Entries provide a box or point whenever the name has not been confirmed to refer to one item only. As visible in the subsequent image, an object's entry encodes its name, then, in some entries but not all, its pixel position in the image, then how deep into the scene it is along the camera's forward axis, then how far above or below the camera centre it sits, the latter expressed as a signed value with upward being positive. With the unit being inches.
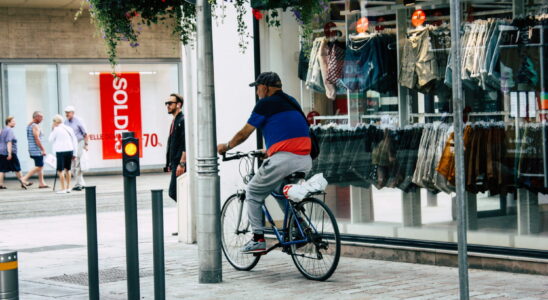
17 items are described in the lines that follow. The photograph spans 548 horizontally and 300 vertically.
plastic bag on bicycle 657.6 -22.8
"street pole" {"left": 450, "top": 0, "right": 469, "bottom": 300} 400.5 -7.1
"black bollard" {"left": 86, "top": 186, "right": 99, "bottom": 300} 513.3 -31.3
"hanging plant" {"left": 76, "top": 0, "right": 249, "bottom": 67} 723.4 +42.7
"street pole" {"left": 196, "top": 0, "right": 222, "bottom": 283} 657.0 -13.9
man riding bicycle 677.3 -7.9
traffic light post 517.7 -23.4
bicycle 647.8 -38.4
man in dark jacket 963.3 -9.3
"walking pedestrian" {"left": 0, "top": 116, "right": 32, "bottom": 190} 1830.7 -21.6
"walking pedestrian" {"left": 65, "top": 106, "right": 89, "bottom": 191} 1676.9 -12.1
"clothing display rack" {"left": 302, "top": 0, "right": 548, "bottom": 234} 700.0 +4.5
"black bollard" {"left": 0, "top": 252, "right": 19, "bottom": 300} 449.1 -33.4
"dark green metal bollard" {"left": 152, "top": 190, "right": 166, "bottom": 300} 504.1 -31.3
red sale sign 2229.3 +21.1
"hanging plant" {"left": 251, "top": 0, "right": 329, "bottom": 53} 717.3 +43.4
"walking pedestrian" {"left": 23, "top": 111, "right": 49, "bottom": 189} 1831.9 -18.3
